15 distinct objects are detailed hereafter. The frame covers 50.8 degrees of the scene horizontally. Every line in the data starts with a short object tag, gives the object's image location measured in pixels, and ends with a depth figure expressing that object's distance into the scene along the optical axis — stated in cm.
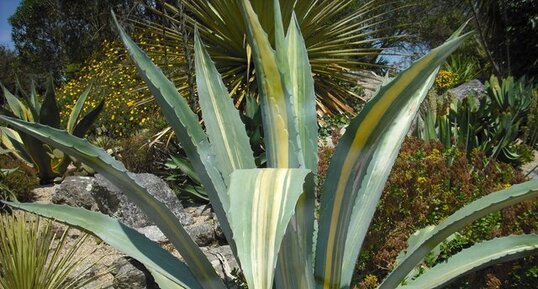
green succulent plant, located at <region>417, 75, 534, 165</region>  493
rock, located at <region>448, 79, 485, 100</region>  917
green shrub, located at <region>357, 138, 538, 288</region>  258
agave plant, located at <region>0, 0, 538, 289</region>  164
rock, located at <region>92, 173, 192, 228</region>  441
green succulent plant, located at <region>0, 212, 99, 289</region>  257
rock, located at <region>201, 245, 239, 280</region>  302
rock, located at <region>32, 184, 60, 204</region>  529
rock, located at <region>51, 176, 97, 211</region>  477
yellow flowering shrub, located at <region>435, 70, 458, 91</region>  924
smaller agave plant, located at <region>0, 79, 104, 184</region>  591
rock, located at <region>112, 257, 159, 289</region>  306
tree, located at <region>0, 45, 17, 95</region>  2931
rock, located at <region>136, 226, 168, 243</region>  369
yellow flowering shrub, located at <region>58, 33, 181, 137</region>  766
